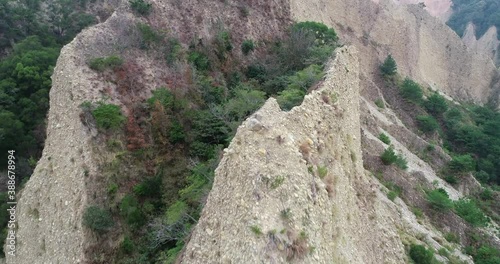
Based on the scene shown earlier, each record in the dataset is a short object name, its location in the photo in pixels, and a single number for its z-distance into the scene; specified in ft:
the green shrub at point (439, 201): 81.25
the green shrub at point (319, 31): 103.52
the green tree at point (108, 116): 64.21
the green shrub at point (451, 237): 77.92
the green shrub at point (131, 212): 60.13
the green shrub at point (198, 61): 87.25
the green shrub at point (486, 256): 74.74
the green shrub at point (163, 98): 73.46
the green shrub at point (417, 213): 76.42
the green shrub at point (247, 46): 97.66
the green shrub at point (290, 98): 56.71
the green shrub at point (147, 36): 81.56
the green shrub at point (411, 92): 148.87
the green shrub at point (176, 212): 54.49
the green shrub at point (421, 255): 60.13
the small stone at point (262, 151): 38.50
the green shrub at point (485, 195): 110.10
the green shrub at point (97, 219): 57.06
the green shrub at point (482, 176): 130.41
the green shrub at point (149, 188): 63.57
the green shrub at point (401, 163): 87.60
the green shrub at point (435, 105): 153.79
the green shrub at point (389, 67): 158.40
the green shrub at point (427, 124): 140.77
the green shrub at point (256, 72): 92.17
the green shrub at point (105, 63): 70.68
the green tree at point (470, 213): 84.41
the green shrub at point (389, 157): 83.41
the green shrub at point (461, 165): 110.01
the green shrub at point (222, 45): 93.71
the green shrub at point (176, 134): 72.31
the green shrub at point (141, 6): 85.35
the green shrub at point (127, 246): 58.23
